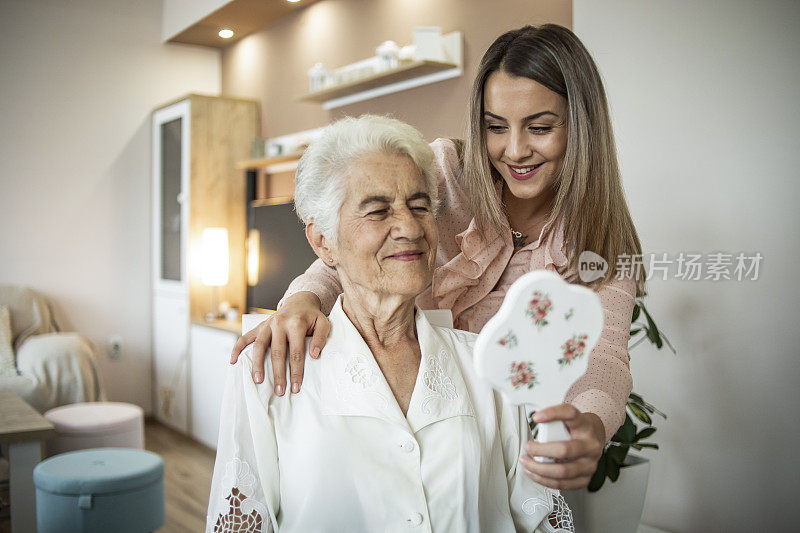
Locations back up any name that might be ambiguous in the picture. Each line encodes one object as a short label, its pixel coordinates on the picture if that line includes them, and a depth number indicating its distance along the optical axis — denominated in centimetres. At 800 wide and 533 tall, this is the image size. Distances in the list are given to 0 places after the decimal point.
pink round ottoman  357
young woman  135
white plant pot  183
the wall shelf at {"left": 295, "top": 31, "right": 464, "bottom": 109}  335
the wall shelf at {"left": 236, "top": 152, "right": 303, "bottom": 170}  432
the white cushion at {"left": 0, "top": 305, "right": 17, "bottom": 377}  438
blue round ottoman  269
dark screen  410
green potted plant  183
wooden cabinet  497
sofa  432
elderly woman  125
